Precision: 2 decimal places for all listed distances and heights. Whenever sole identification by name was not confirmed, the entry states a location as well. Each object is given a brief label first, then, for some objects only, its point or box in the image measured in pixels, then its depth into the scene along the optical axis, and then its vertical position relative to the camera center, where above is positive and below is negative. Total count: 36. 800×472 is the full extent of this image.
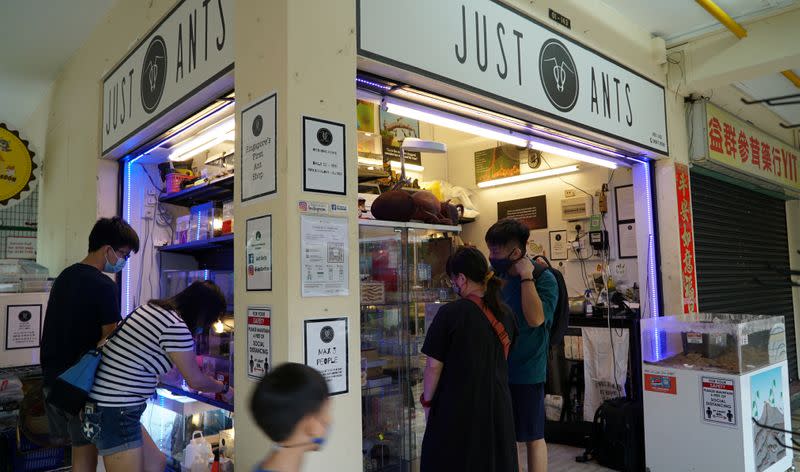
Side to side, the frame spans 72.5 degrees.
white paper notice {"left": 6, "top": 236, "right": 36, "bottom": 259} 6.51 +0.45
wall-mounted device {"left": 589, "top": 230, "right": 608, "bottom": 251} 5.80 +0.34
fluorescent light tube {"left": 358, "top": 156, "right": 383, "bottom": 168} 5.11 +1.11
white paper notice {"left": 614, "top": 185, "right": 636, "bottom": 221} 5.62 +0.70
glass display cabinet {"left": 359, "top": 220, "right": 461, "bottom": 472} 3.38 -0.40
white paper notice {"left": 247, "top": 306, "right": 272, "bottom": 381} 2.19 -0.25
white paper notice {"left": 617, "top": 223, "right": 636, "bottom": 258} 5.59 +0.33
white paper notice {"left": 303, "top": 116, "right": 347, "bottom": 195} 2.22 +0.50
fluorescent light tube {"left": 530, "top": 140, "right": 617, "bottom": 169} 4.15 +0.97
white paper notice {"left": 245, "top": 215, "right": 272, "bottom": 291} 2.23 +0.11
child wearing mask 1.29 -0.31
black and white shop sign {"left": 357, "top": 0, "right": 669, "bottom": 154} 2.75 +1.30
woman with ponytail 2.42 -0.51
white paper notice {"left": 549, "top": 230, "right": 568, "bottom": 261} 6.18 +0.31
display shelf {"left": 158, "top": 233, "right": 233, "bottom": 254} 3.69 +0.27
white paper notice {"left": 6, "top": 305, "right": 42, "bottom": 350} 4.57 -0.35
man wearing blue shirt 3.09 -0.35
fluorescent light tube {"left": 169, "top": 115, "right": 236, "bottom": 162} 3.47 +0.98
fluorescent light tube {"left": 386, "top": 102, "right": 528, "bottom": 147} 3.20 +0.97
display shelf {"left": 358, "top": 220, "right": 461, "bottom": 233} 3.28 +0.32
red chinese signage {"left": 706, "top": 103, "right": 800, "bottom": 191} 5.48 +1.37
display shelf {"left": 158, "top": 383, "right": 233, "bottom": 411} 3.02 -0.71
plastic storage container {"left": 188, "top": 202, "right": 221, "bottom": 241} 4.02 +0.45
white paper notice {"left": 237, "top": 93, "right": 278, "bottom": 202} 2.24 +0.56
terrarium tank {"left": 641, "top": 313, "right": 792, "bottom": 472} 3.65 -0.88
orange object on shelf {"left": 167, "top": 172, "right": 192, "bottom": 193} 4.37 +0.81
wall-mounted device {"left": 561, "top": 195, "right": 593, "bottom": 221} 5.96 +0.71
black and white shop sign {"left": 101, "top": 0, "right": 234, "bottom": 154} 2.82 +1.31
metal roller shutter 5.60 +0.22
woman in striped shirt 2.56 -0.44
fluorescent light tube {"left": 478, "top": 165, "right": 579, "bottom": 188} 6.11 +1.15
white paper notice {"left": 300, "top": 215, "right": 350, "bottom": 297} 2.17 +0.09
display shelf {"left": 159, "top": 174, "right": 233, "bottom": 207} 3.90 +0.68
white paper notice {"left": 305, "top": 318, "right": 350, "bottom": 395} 2.15 -0.29
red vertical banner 4.85 +0.27
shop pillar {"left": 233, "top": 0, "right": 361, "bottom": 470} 2.14 +0.50
